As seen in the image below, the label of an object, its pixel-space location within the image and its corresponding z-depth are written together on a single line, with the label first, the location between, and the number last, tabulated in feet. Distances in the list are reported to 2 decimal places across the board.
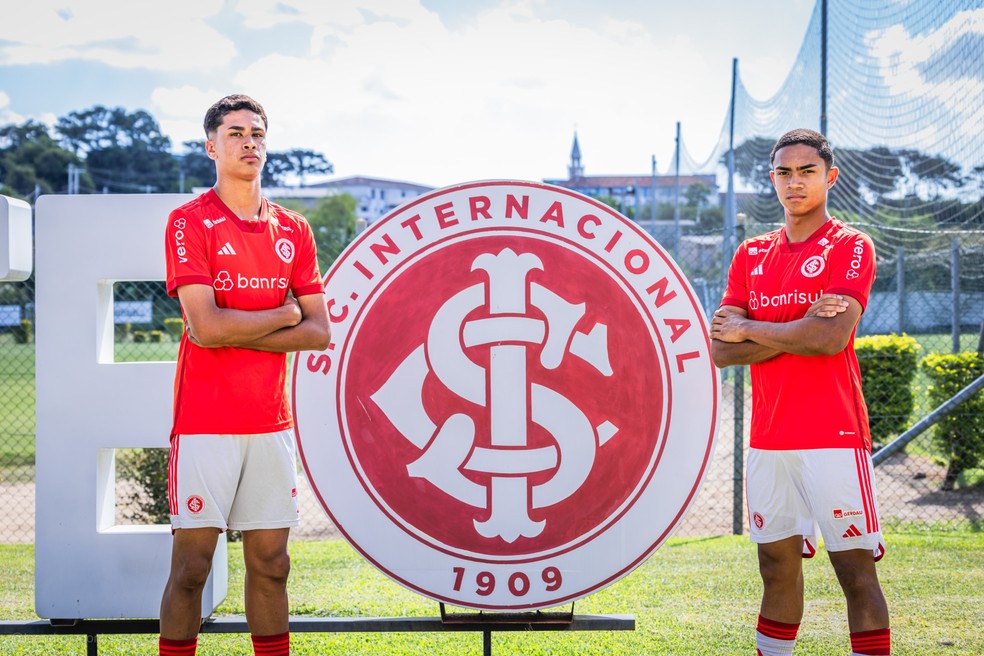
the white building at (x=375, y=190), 377.71
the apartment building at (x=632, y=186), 266.77
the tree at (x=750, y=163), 99.05
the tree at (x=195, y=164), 258.37
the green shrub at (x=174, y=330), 87.92
